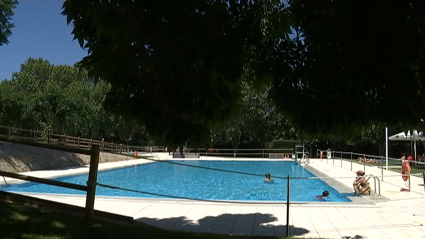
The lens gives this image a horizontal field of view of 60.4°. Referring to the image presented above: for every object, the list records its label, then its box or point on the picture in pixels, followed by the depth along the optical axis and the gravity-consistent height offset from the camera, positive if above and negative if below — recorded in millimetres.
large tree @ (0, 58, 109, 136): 26516 +2865
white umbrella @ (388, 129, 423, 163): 23109 +1747
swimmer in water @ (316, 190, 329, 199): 13220 -1360
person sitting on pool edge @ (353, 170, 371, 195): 12133 -854
